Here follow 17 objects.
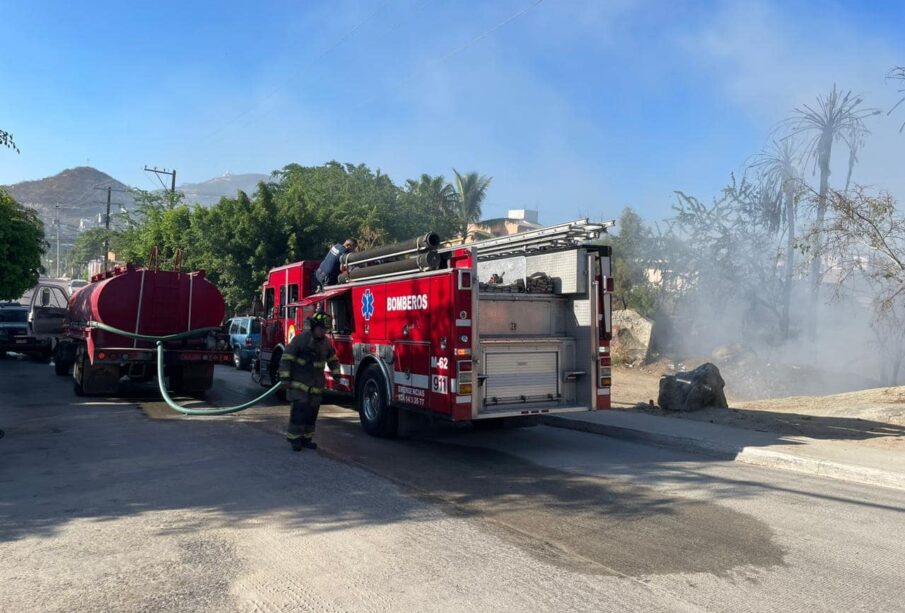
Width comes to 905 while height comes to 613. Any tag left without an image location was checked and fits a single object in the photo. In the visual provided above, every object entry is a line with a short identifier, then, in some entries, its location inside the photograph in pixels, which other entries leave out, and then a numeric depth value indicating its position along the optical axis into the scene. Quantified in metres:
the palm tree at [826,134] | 21.73
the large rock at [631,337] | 22.89
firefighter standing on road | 8.77
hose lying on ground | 11.21
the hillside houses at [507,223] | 56.68
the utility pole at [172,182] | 45.77
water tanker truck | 13.71
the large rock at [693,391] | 12.29
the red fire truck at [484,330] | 8.41
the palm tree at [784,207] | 22.58
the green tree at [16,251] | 23.27
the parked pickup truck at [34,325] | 23.55
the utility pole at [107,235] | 53.85
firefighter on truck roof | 12.29
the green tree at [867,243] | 13.41
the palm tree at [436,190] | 41.57
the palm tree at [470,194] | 52.17
